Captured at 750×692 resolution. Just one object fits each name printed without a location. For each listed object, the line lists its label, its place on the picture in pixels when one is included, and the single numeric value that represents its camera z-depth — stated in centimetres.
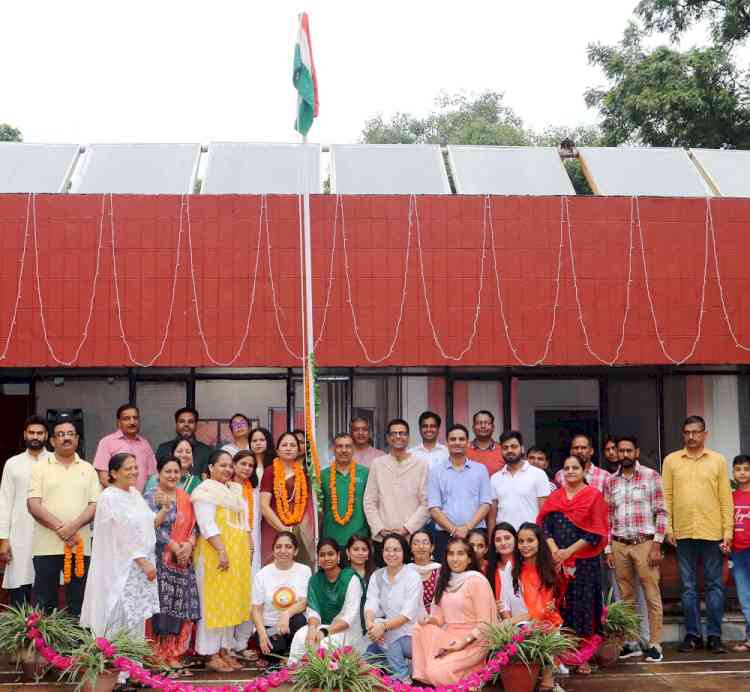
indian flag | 759
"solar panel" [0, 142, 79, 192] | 906
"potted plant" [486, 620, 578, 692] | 597
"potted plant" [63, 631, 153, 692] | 579
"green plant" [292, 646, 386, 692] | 550
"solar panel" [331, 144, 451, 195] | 920
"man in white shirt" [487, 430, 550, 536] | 721
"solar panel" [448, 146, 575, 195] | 930
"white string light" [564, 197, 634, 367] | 896
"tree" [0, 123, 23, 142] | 2722
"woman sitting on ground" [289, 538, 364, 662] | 621
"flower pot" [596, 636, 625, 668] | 692
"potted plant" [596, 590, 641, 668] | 693
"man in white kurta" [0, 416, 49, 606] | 682
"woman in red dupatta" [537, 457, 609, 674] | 677
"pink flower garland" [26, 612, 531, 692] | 557
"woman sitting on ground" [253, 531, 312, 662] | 664
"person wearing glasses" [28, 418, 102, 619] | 667
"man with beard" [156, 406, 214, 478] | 771
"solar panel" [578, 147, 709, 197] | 941
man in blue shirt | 720
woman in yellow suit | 676
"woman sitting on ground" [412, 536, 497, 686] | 603
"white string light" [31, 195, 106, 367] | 862
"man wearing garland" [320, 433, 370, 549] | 731
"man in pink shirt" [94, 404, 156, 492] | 745
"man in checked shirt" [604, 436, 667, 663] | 728
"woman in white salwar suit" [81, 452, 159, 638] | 620
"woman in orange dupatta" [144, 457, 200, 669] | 662
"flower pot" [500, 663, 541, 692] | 600
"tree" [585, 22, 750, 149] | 1806
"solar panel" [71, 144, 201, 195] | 905
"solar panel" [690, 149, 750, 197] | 958
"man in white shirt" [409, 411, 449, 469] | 759
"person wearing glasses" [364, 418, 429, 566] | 723
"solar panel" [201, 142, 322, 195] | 916
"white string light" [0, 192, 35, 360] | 859
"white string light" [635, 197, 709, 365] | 903
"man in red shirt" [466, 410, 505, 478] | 769
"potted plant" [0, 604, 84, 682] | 626
